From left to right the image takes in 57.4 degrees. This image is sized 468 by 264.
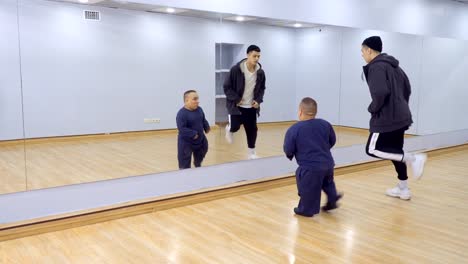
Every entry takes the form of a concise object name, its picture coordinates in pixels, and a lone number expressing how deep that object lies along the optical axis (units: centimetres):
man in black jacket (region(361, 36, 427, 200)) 345
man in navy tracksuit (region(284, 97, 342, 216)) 329
